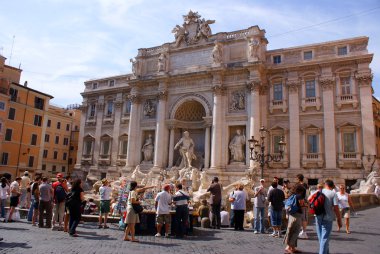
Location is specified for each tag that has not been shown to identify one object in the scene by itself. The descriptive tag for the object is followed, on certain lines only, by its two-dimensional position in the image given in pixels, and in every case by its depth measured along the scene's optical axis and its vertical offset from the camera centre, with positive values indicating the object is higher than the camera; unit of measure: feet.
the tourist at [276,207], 33.11 -2.15
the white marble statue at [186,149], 85.52 +8.69
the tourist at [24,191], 52.35 -2.35
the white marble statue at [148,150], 95.71 +8.99
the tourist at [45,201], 37.19 -2.67
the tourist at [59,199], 36.35 -2.34
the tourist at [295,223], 25.50 -2.85
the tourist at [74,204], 32.32 -2.57
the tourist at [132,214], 30.35 -3.09
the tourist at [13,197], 40.50 -2.59
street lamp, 48.23 +6.54
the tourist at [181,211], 33.68 -2.90
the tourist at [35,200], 39.88 -2.82
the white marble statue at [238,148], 81.25 +9.00
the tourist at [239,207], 38.19 -2.56
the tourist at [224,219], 41.03 -4.33
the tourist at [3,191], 40.68 -1.95
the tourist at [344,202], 34.81 -1.45
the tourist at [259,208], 35.60 -2.46
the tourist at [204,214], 39.60 -3.86
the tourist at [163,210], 33.17 -2.83
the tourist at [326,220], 22.33 -2.20
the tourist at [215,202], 38.88 -2.13
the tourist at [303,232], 31.80 -4.35
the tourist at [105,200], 37.35 -2.32
